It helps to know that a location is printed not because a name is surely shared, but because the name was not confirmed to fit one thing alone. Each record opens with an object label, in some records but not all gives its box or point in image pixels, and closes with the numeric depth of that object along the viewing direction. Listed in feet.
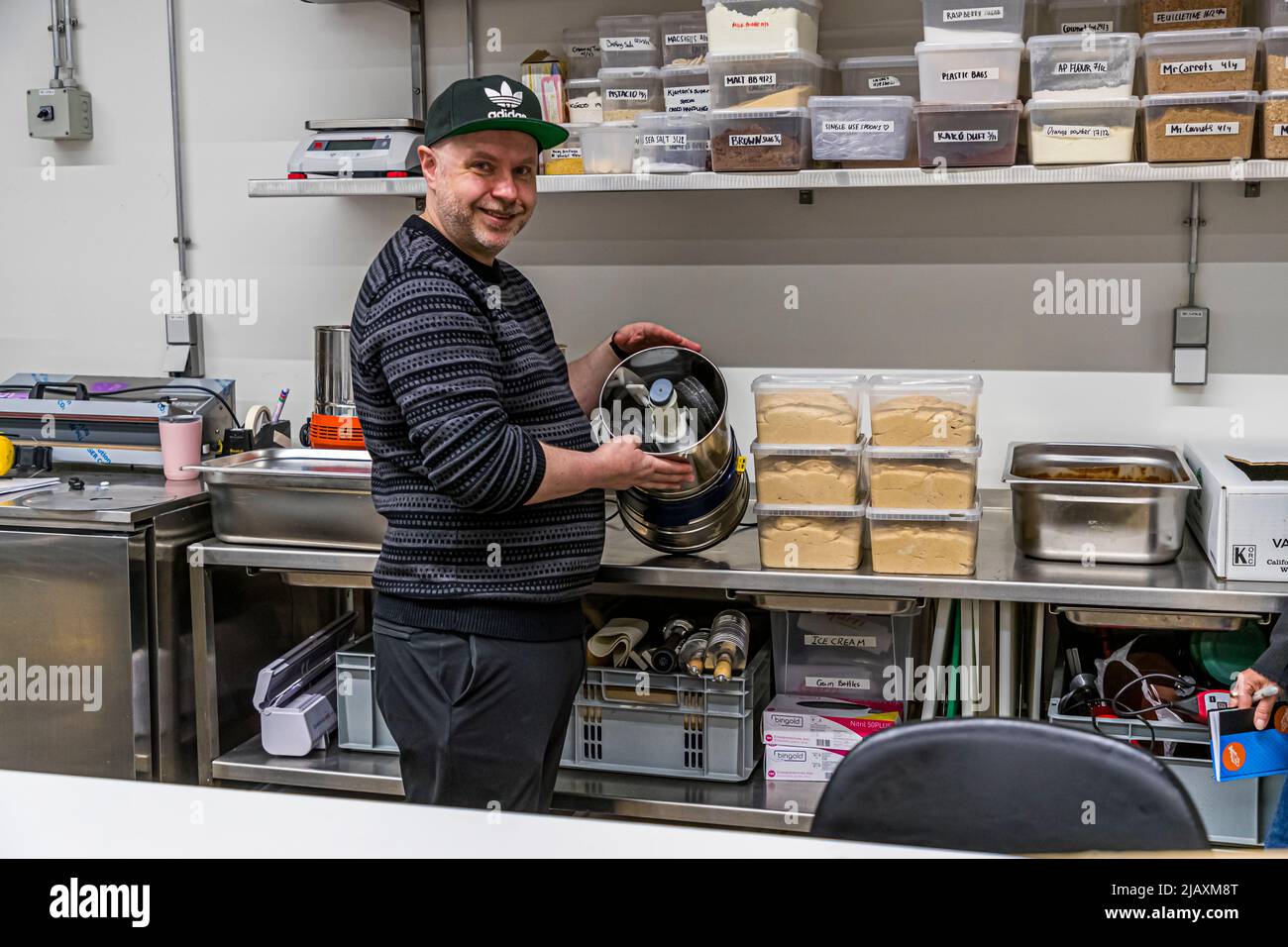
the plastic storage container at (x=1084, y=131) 8.07
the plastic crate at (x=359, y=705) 9.38
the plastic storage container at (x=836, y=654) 8.81
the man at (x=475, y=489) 6.58
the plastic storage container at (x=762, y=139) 8.59
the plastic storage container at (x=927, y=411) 7.72
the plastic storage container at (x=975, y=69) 8.13
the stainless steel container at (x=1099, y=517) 7.86
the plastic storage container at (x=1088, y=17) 8.61
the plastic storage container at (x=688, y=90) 9.04
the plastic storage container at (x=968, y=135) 8.21
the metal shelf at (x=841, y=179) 7.94
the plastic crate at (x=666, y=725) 8.55
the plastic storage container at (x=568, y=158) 9.40
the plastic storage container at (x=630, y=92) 9.25
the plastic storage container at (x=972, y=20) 8.16
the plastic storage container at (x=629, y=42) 9.27
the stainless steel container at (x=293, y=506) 8.78
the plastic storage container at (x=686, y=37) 9.15
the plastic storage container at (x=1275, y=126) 7.83
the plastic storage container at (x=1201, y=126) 7.89
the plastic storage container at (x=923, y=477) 7.75
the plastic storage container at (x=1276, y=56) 7.79
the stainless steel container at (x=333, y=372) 9.95
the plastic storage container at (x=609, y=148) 9.16
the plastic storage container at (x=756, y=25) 8.45
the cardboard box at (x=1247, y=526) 7.48
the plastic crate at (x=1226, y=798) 7.79
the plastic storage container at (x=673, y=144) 8.95
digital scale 9.69
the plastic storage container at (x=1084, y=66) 8.01
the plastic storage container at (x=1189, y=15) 8.27
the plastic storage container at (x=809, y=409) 7.93
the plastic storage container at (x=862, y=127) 8.50
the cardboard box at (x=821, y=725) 8.46
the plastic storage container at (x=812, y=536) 8.01
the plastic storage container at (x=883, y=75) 8.91
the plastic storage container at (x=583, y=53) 9.79
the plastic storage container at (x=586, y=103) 9.51
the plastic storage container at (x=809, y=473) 7.97
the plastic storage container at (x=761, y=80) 8.54
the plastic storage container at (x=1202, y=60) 7.83
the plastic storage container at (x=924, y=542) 7.82
